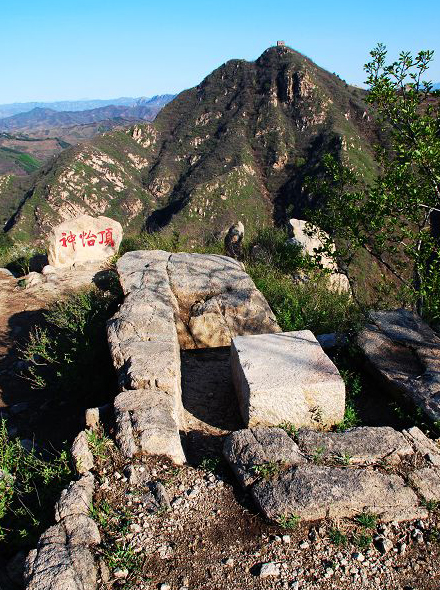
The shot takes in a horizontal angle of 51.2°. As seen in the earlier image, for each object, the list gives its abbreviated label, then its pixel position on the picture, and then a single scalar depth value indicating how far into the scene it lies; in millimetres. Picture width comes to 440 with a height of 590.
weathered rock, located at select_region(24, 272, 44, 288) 8898
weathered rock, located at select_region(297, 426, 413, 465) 3446
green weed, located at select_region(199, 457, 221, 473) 3485
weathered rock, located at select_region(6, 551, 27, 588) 2822
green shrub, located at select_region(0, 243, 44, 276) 10445
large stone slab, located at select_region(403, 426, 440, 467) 3524
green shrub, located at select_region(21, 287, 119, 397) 5312
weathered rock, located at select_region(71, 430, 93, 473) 3357
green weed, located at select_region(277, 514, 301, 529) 2951
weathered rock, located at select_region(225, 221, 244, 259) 11922
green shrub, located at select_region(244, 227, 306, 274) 9883
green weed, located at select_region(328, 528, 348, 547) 2861
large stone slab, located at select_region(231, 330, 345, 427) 3939
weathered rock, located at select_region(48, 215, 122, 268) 10070
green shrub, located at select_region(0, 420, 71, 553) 3119
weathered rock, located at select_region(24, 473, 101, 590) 2418
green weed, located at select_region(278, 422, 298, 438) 3687
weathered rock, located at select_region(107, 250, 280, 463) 3691
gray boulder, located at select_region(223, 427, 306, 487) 3309
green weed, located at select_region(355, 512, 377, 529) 2980
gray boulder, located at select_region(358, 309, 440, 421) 4293
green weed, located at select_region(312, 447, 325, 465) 3368
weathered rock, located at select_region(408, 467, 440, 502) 3225
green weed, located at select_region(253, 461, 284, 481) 3230
